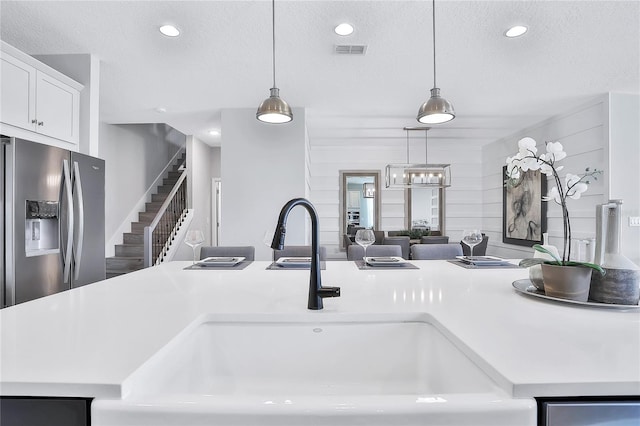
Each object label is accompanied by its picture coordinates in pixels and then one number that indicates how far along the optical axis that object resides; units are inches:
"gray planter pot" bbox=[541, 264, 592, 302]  41.4
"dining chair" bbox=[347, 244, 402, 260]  105.3
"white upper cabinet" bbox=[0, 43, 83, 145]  92.8
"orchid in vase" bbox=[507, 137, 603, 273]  42.8
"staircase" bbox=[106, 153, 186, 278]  208.5
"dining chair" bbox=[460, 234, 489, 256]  211.7
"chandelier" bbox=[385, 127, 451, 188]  215.9
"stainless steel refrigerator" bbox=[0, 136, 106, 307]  82.2
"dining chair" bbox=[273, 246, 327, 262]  106.0
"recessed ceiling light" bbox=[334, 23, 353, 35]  96.3
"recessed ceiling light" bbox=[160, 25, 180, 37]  97.1
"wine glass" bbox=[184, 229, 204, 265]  80.0
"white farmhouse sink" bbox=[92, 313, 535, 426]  31.3
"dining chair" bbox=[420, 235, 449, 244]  206.1
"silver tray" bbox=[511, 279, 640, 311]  39.3
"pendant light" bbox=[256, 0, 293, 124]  86.4
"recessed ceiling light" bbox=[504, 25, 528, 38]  97.6
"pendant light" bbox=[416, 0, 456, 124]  83.8
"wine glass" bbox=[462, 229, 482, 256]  82.0
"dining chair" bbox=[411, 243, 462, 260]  110.2
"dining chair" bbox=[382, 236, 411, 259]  200.7
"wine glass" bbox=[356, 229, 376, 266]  76.5
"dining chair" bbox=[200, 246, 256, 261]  105.1
